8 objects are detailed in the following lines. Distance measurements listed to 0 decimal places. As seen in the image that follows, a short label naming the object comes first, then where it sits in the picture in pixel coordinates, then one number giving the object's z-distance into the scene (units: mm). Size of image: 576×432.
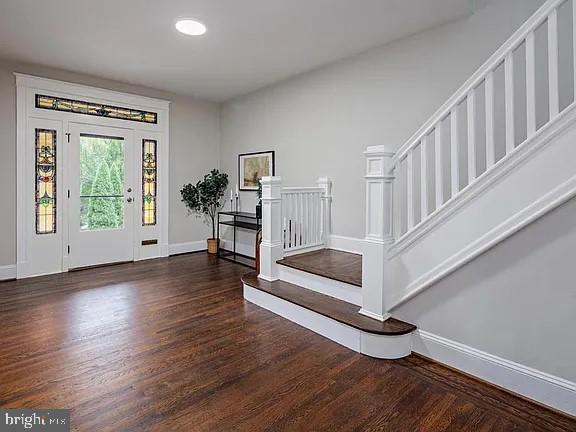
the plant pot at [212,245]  5977
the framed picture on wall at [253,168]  5238
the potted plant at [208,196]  5848
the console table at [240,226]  5069
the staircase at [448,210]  1869
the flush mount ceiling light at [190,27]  3152
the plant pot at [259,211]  4758
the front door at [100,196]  4730
